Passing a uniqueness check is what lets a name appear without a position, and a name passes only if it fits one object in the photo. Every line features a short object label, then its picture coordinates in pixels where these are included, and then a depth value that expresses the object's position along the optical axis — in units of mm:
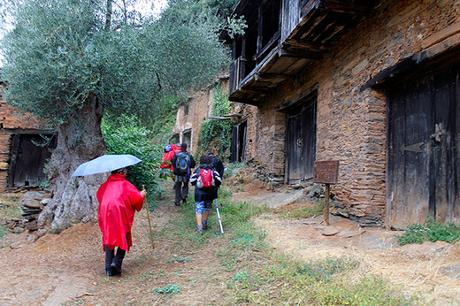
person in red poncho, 4738
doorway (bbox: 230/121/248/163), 14695
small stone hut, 11562
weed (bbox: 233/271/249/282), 4043
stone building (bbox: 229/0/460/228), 4805
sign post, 5824
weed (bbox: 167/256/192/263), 5301
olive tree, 6184
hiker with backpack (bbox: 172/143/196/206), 8680
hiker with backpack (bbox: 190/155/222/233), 6733
